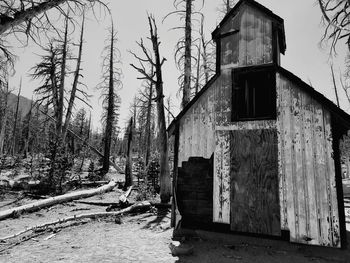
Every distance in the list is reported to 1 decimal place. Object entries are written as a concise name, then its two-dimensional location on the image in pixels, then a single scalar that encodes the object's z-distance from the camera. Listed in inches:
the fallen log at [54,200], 388.1
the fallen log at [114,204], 417.1
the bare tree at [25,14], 214.8
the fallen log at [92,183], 673.3
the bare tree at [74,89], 707.4
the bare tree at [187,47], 520.7
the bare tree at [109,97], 853.8
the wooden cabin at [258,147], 223.0
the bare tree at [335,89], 1149.7
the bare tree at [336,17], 306.8
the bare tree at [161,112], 441.7
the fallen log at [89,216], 293.3
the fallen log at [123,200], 430.9
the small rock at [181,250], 227.9
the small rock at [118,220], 343.9
